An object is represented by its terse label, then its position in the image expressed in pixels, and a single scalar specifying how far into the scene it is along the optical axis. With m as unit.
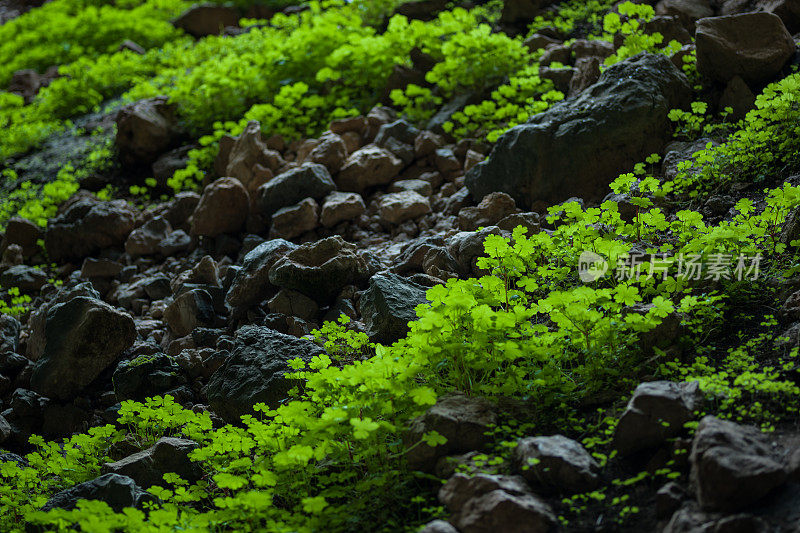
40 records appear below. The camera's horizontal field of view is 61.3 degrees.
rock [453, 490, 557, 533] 2.89
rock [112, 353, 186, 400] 5.16
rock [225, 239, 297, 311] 5.71
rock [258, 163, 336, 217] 6.83
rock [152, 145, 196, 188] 8.67
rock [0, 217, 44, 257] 7.96
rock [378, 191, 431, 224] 6.51
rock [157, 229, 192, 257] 7.26
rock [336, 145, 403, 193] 7.06
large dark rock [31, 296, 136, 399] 5.36
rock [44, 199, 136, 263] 7.58
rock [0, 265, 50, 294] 7.24
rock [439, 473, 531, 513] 3.02
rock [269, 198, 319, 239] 6.59
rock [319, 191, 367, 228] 6.60
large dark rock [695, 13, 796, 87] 6.05
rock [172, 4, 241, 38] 13.82
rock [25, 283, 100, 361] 5.89
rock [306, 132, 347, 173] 7.18
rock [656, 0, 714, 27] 7.91
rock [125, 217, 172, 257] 7.32
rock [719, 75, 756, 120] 6.01
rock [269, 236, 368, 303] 5.39
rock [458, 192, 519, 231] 5.95
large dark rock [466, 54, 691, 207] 5.96
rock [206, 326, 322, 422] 4.50
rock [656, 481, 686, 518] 2.84
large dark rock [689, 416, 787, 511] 2.70
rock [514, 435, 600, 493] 3.05
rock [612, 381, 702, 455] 3.12
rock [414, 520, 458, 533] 2.87
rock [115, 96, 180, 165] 9.01
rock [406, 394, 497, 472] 3.45
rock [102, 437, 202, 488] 4.18
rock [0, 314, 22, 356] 6.08
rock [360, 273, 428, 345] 4.67
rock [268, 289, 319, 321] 5.45
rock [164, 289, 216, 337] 5.72
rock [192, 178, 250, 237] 6.94
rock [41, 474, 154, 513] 3.75
